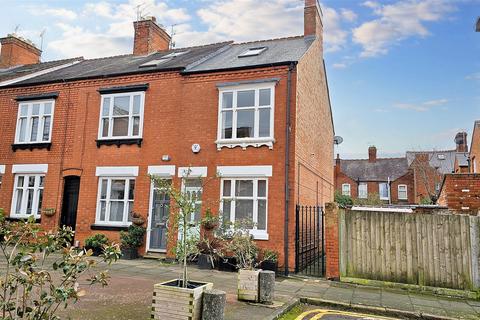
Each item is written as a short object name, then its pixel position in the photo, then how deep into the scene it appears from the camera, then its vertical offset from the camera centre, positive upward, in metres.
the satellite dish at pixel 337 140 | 23.46 +4.95
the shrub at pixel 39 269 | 3.42 -0.59
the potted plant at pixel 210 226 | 12.02 -0.54
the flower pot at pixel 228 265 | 11.68 -1.79
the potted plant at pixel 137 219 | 13.39 -0.42
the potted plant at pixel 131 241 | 13.09 -1.23
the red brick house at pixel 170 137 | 12.38 +2.87
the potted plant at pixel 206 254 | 11.92 -1.52
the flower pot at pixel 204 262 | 11.89 -1.77
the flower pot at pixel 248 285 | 7.57 -1.59
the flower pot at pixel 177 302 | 5.50 -1.47
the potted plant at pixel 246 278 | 7.59 -1.45
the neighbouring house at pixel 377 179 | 45.19 +4.86
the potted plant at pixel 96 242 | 13.48 -1.33
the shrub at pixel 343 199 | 39.49 +1.77
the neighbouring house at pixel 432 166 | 39.88 +6.22
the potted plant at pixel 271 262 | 11.12 -1.57
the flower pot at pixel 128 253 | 13.09 -1.69
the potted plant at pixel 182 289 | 5.53 -1.31
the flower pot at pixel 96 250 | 13.66 -1.70
